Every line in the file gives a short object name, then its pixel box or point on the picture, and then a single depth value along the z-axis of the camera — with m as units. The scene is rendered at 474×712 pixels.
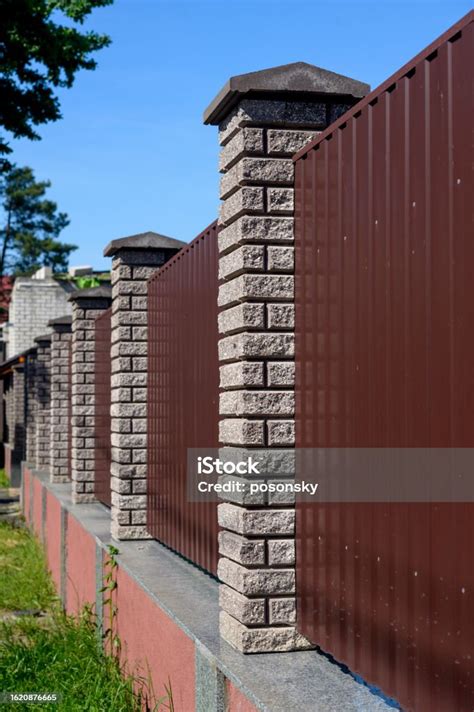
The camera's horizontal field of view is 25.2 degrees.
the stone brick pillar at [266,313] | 4.30
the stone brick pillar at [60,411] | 14.56
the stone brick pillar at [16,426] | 25.41
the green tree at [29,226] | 78.56
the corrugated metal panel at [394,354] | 2.97
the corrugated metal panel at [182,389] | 5.93
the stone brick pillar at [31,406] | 20.12
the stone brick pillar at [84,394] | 11.34
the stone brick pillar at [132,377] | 7.99
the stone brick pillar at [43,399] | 17.92
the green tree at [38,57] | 20.53
